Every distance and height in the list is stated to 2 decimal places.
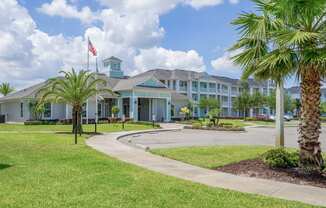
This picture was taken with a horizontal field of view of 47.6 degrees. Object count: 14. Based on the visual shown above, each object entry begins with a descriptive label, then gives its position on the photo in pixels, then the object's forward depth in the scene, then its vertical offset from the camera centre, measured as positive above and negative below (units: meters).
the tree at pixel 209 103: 62.75 +1.58
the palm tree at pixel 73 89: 25.23 +1.61
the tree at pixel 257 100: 64.44 +2.15
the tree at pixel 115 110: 40.95 +0.23
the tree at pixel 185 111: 48.06 +0.18
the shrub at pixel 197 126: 33.78 -1.27
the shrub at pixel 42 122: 34.85 -0.91
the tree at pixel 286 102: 68.34 +1.89
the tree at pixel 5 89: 65.54 +4.23
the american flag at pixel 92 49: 36.00 +6.22
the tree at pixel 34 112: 38.22 +0.07
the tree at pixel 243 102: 64.81 +1.80
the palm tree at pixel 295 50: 9.33 +1.66
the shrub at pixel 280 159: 10.53 -1.35
